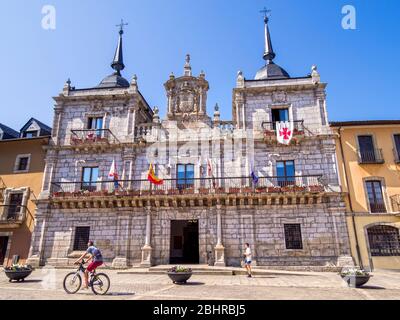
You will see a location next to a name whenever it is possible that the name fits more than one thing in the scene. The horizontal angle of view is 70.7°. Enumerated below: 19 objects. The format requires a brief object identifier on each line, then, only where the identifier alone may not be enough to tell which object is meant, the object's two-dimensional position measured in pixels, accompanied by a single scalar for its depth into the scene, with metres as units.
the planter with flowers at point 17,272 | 12.16
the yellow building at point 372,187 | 17.61
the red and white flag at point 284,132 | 19.23
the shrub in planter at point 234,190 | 18.71
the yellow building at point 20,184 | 20.11
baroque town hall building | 18.41
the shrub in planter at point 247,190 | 18.66
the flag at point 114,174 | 19.41
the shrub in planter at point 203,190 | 18.94
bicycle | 9.09
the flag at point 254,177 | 18.55
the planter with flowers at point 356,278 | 10.77
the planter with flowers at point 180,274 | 11.68
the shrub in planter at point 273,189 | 18.50
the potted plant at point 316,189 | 18.19
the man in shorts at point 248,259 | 14.50
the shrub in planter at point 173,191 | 18.97
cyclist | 9.15
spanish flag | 18.65
